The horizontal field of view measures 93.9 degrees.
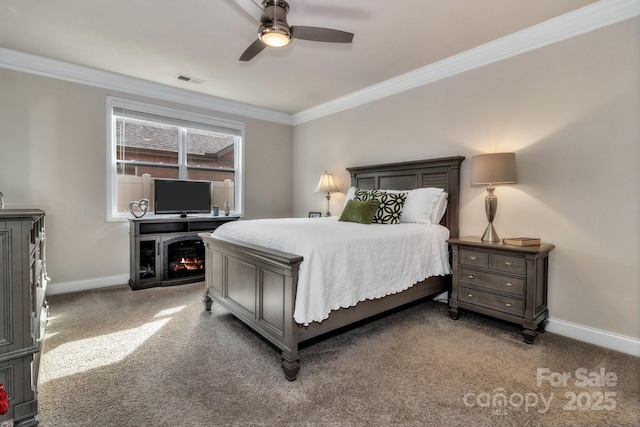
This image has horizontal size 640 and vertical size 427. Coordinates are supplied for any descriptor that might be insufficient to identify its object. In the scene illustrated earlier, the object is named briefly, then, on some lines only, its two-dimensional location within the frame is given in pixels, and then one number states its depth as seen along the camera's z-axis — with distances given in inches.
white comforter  76.6
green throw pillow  118.1
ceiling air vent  148.7
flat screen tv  161.6
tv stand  148.1
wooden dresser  56.2
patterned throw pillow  121.8
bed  75.7
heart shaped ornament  156.5
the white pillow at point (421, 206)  122.0
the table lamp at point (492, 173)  102.6
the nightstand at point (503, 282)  94.3
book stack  98.2
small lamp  178.9
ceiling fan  78.4
